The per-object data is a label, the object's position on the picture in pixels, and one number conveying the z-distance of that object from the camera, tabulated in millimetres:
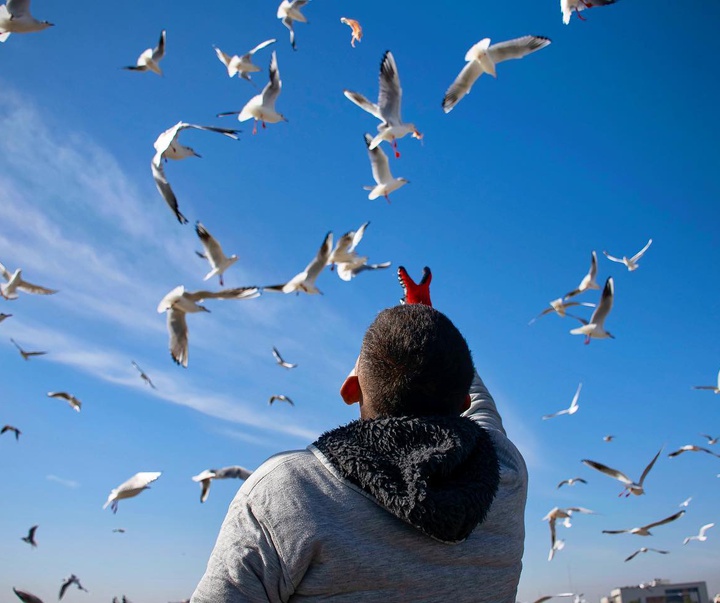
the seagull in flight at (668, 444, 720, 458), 11348
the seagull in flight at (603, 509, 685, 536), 9055
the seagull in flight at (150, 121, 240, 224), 4785
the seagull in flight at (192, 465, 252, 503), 7414
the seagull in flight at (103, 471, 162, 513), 6375
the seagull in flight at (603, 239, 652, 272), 13065
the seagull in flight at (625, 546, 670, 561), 11845
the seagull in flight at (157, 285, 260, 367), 5191
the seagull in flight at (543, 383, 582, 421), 13523
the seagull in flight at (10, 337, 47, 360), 11836
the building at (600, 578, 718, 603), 42562
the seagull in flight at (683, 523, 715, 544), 16000
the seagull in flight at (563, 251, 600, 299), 10508
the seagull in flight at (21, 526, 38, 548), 13101
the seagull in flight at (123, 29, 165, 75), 8672
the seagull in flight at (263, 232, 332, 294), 7465
